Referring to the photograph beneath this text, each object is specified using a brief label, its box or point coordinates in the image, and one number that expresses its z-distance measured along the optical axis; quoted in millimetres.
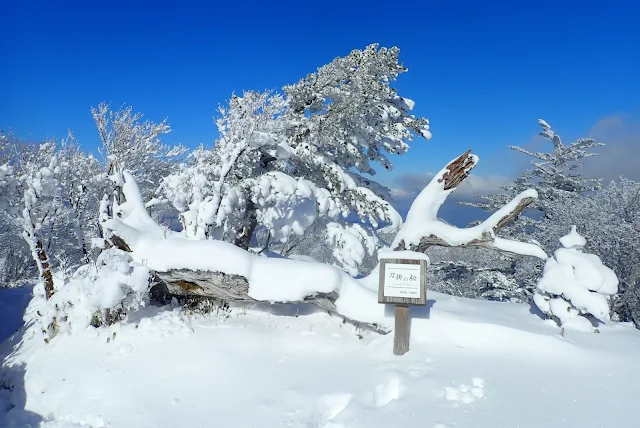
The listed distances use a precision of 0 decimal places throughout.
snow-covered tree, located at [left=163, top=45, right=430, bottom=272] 9898
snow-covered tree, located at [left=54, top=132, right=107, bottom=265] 12695
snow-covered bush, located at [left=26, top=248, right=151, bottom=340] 6305
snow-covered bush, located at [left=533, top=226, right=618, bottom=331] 6648
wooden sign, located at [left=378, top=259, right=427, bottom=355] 5797
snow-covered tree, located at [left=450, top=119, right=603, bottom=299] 17047
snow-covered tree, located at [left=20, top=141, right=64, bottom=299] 7902
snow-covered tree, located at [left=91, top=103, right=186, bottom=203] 15562
